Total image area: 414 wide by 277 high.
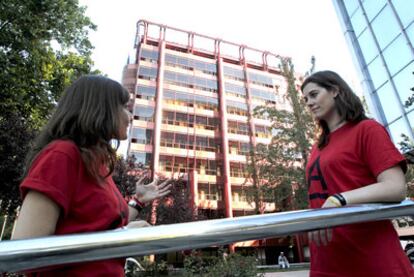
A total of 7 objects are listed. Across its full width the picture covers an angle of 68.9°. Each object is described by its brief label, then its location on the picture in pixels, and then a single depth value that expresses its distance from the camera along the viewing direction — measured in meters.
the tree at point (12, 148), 9.59
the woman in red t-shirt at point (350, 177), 1.11
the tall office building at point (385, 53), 11.29
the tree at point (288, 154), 17.84
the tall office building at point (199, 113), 32.12
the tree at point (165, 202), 15.06
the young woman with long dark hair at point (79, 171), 0.87
